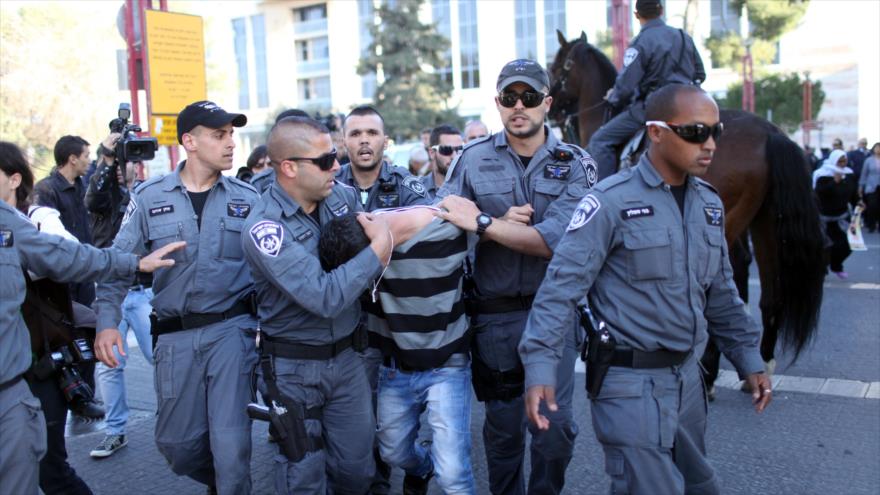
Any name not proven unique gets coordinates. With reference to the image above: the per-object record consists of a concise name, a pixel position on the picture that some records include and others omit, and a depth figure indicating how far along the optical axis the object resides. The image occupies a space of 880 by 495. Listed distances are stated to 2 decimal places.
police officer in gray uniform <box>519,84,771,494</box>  2.85
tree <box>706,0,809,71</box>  32.19
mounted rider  6.58
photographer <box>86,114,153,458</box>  5.16
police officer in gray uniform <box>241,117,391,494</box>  3.34
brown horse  5.92
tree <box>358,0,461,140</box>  40.34
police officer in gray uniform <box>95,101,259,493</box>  3.75
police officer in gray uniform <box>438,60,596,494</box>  3.70
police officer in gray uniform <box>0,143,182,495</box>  2.96
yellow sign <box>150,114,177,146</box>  9.72
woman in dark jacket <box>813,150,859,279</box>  10.95
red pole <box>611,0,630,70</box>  11.56
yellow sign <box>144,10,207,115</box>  9.78
